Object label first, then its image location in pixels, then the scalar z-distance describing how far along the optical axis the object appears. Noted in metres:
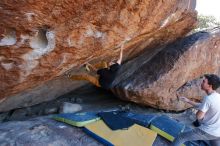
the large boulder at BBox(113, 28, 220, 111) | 7.25
